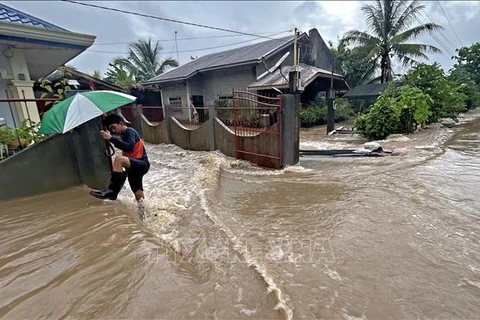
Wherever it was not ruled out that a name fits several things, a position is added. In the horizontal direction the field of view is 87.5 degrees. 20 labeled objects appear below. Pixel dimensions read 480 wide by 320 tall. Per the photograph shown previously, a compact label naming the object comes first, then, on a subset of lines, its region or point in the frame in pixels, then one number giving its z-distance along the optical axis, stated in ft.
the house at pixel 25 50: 15.49
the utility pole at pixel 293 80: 29.27
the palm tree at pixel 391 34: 61.98
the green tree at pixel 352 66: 76.02
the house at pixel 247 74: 47.70
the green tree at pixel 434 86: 38.65
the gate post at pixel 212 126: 26.74
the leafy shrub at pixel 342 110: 57.82
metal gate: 21.31
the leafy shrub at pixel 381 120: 34.78
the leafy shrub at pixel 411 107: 33.94
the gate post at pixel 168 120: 33.60
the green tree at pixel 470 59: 104.42
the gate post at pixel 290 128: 20.40
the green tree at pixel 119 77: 63.31
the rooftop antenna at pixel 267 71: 48.24
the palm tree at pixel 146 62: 85.62
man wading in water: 11.62
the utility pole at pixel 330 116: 41.88
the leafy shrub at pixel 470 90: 70.59
